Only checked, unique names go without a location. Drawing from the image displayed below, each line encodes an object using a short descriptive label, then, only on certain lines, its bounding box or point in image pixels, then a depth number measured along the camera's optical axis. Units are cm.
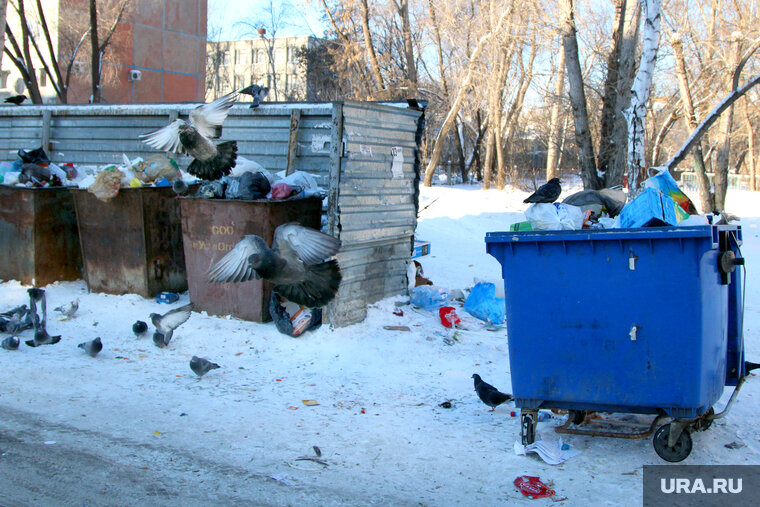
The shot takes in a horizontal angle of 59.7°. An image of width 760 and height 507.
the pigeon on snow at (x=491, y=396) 421
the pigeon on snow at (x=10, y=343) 555
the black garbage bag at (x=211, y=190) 638
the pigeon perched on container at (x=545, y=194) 455
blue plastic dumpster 344
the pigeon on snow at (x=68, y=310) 653
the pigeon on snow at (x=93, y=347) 543
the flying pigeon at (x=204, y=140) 640
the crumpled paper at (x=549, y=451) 361
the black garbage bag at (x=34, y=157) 802
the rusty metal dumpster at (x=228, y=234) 609
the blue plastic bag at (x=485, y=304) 658
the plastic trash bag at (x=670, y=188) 421
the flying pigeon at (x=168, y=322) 574
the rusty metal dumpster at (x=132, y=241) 696
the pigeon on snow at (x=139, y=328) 594
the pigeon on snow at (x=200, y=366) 495
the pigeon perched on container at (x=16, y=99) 1037
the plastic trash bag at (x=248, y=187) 618
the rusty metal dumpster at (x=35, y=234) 736
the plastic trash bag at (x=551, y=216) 443
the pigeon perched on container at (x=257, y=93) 745
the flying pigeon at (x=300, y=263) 525
